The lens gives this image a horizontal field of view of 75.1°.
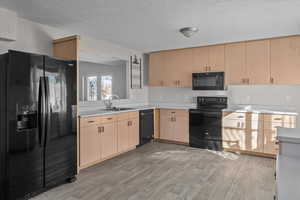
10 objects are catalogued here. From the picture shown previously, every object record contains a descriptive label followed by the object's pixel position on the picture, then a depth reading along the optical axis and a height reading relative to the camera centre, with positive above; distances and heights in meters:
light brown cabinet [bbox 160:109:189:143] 4.61 -0.64
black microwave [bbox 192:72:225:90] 4.33 +0.42
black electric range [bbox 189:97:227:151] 4.23 -0.58
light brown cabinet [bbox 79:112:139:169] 3.11 -0.69
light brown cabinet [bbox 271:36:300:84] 3.69 +0.75
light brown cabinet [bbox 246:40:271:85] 3.94 +0.77
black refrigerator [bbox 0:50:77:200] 2.10 -0.29
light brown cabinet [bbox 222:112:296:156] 3.71 -0.63
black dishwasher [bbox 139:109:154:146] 4.52 -0.64
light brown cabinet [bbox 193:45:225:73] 4.38 +0.93
